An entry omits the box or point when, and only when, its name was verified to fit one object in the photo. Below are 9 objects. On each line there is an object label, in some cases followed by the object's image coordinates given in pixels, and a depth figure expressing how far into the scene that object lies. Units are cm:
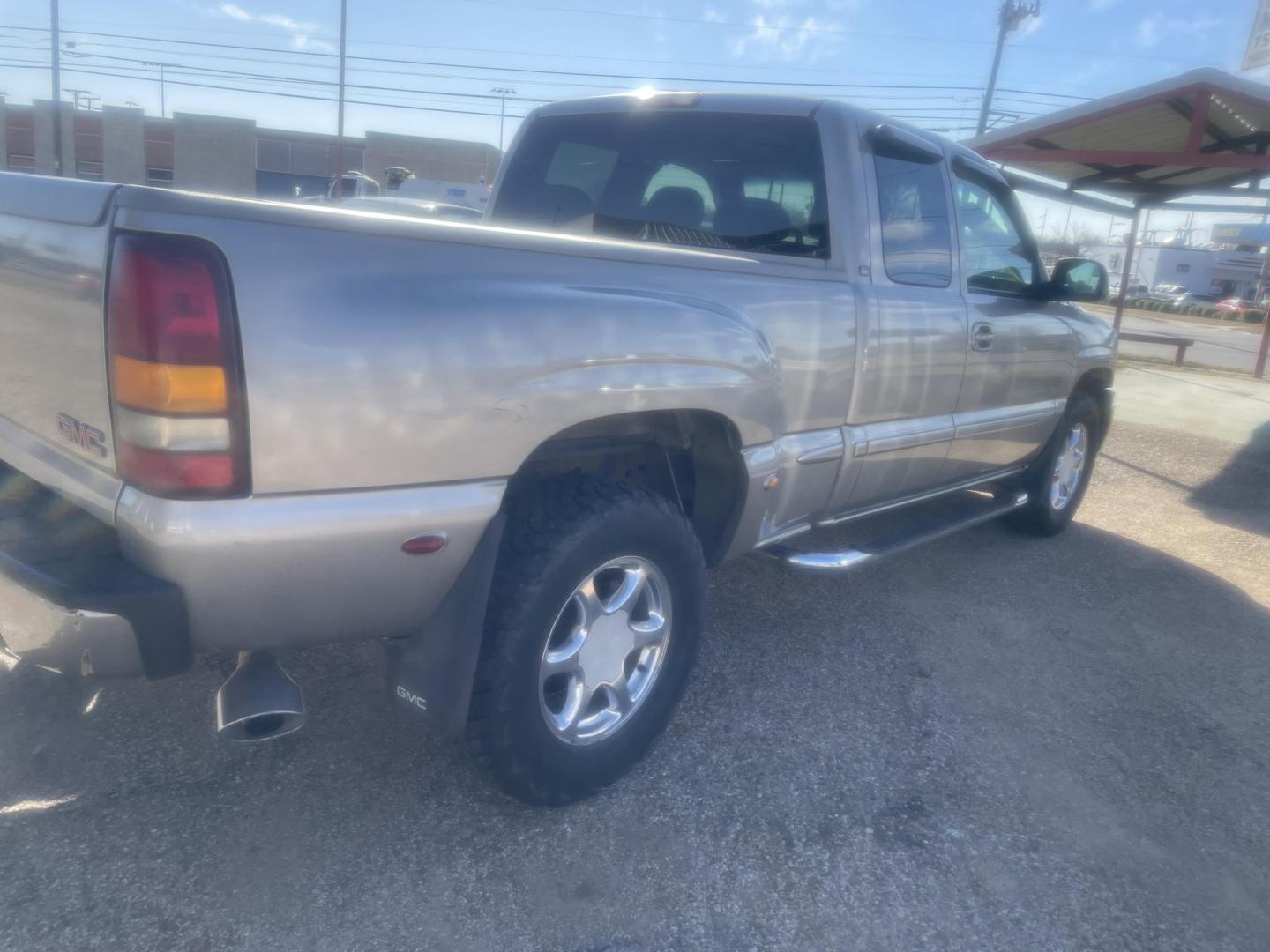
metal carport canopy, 912
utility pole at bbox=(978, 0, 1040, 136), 3341
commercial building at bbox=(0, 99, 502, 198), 4228
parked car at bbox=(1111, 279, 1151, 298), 5788
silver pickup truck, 183
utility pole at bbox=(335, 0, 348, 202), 2693
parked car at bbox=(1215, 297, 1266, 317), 4897
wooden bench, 1580
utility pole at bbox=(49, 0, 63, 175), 2522
